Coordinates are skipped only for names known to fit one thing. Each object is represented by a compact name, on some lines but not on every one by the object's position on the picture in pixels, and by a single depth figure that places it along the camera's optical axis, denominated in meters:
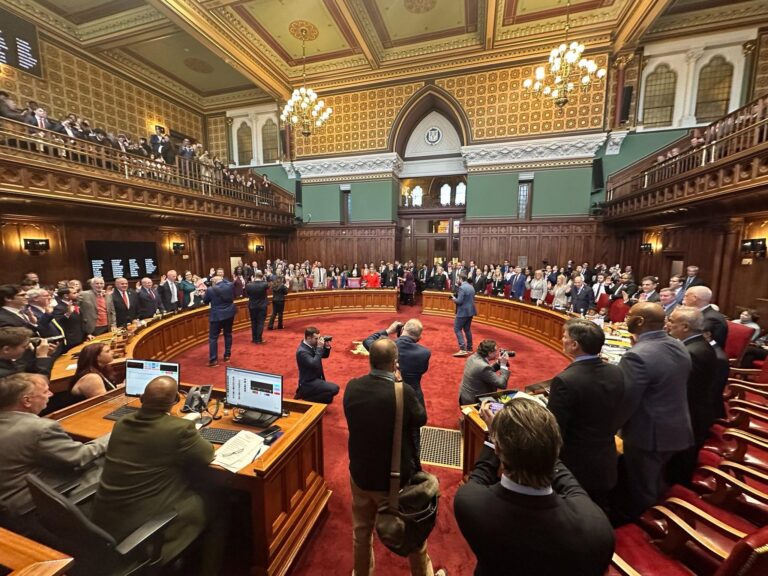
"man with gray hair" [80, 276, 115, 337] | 5.11
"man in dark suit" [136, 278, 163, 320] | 6.36
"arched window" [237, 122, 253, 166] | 15.68
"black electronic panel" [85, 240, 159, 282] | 8.09
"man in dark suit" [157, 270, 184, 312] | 7.46
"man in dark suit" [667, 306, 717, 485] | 2.32
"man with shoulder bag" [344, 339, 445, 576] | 1.72
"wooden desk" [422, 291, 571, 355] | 6.99
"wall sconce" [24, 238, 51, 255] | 6.85
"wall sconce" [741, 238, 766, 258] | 5.67
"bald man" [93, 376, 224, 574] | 1.62
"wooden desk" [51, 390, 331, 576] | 2.04
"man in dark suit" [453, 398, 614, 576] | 0.94
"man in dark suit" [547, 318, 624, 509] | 1.73
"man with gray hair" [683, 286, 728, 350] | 3.18
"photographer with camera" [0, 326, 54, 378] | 2.44
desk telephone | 2.70
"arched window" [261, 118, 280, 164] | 15.24
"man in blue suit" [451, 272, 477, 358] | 6.43
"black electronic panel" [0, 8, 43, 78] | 8.98
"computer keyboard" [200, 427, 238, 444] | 2.35
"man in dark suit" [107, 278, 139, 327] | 5.73
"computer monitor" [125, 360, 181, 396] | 2.87
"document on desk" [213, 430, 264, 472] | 2.05
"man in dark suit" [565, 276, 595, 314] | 7.12
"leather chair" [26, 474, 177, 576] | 1.44
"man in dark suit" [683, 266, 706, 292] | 6.13
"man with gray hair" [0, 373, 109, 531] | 1.64
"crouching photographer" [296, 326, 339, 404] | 3.82
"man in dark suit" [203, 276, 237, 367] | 5.88
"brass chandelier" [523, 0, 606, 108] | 7.23
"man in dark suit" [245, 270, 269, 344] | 6.95
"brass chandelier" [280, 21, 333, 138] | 9.58
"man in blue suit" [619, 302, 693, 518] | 2.04
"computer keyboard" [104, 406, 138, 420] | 2.67
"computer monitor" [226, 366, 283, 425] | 2.61
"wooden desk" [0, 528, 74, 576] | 1.14
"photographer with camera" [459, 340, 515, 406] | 3.26
